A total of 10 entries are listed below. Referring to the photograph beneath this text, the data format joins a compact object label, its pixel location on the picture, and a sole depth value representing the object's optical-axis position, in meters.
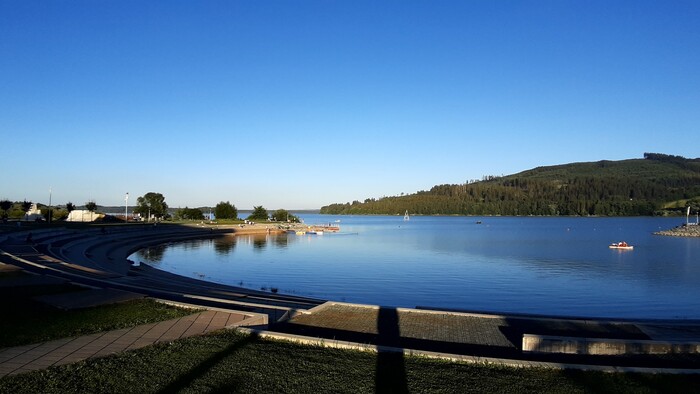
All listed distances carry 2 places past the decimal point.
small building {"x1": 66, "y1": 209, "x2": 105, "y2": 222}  67.50
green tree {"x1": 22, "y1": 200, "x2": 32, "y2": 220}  68.62
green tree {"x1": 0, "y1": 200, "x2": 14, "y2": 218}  64.94
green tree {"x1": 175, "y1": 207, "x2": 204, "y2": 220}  104.50
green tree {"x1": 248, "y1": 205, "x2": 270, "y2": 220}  112.88
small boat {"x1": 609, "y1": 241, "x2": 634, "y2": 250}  52.92
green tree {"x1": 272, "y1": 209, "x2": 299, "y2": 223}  126.43
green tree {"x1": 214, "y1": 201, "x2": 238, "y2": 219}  105.00
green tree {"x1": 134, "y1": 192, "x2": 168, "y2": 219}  89.00
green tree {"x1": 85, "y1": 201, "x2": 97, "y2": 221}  73.44
